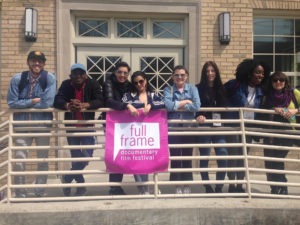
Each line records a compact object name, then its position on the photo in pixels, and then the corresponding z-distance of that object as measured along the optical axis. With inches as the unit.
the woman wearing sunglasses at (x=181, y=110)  134.7
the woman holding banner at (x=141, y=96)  138.0
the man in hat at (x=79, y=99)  135.3
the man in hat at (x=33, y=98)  135.3
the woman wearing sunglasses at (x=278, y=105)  144.6
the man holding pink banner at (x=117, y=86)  138.0
